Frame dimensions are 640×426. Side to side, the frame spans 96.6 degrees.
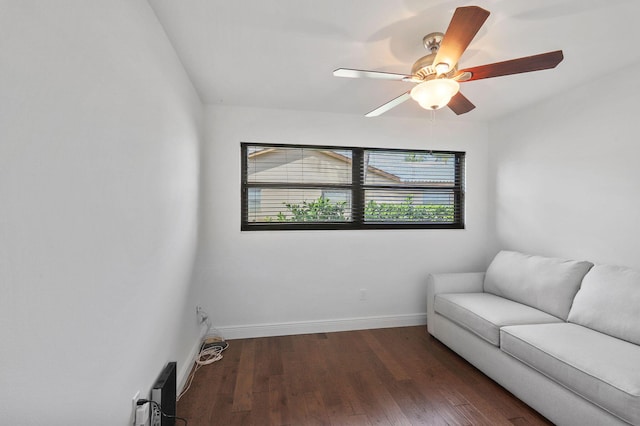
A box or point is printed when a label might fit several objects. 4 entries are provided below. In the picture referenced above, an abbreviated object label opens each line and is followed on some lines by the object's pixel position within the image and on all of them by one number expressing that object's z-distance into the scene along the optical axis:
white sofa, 1.51
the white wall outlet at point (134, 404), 1.36
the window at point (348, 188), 3.07
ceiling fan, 1.38
